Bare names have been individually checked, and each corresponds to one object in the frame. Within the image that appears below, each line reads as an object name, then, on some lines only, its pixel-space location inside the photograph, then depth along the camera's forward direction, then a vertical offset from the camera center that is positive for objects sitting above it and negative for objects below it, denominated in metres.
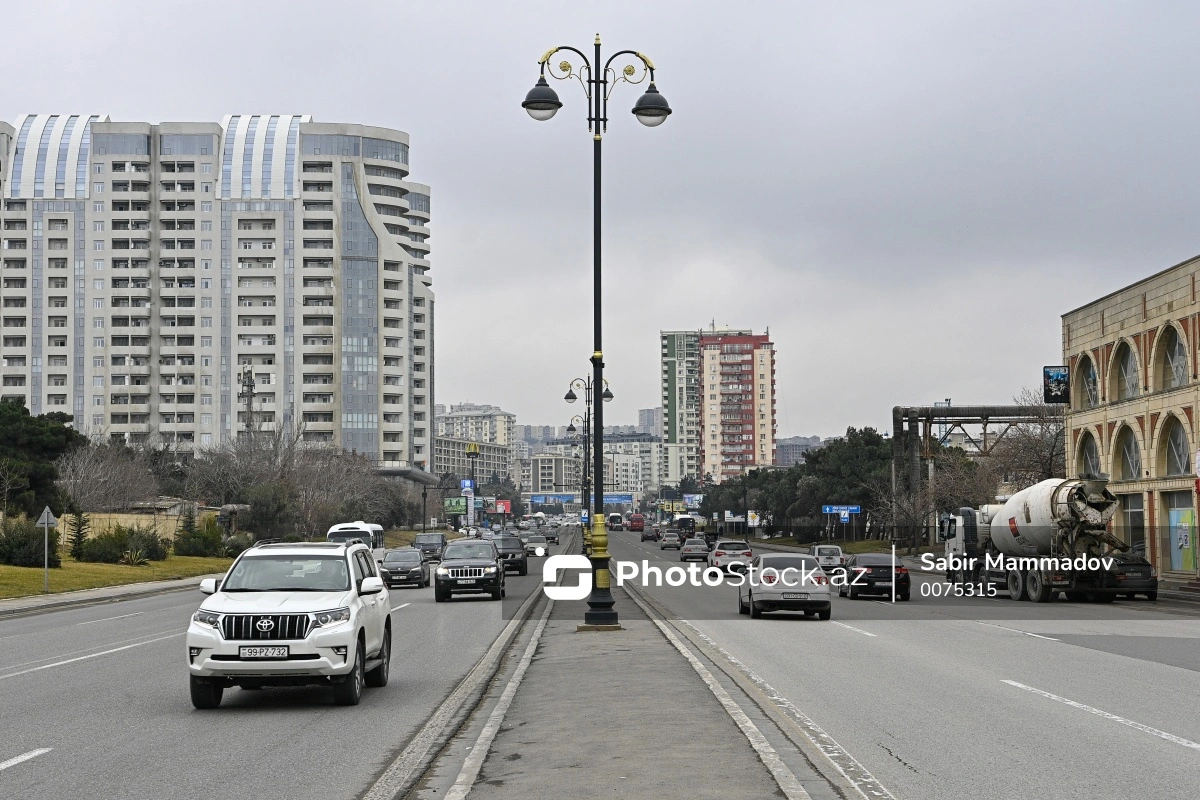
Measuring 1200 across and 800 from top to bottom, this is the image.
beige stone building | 43.56 +3.49
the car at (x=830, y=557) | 49.92 -2.09
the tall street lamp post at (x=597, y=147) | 23.31 +6.71
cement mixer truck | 35.84 -1.21
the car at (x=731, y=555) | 53.64 -2.10
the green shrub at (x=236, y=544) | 74.86 -2.08
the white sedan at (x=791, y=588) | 28.20 -1.81
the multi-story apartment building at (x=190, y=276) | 151.50 +27.12
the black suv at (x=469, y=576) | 35.09 -1.87
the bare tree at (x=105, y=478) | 85.81 +2.15
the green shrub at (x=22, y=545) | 51.34 -1.39
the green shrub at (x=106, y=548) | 59.25 -1.78
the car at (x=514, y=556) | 55.75 -2.13
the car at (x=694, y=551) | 70.12 -2.51
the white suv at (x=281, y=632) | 13.05 -1.25
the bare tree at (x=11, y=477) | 64.31 +1.59
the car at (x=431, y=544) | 65.50 -1.87
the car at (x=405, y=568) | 44.59 -2.08
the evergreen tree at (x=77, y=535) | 59.19 -1.17
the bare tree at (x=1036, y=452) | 74.00 +2.90
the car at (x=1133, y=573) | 36.53 -2.00
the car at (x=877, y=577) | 38.50 -2.17
